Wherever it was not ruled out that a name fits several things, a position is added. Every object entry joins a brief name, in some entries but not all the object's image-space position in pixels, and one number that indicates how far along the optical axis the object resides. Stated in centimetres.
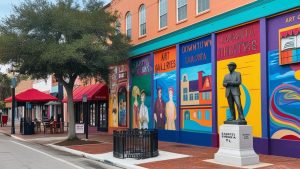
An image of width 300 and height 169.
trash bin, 2914
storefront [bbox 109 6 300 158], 1412
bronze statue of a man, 1301
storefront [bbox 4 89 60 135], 2924
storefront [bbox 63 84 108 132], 2875
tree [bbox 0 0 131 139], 2030
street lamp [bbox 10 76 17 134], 3075
